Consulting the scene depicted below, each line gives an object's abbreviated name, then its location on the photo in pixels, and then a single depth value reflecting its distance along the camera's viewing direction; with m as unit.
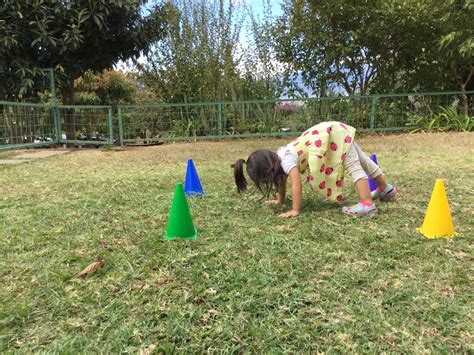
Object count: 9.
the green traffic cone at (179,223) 2.27
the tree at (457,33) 7.77
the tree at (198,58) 10.16
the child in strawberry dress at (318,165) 2.76
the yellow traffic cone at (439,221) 2.23
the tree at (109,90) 13.55
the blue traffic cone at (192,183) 3.48
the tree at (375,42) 8.41
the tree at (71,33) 7.36
